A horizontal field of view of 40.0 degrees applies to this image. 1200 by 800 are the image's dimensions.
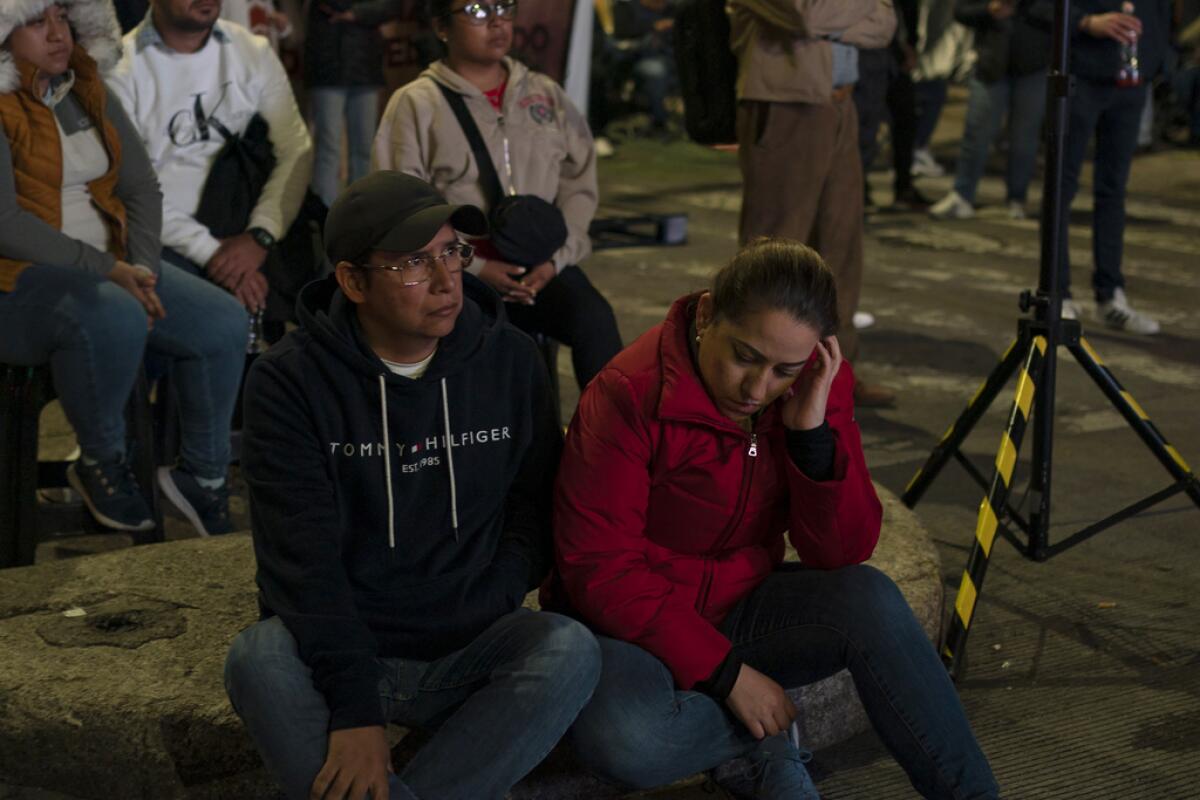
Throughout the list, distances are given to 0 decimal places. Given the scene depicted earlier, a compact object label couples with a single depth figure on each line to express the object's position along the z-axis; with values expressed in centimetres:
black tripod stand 382
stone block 307
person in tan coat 567
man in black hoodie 271
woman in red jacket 283
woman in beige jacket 467
